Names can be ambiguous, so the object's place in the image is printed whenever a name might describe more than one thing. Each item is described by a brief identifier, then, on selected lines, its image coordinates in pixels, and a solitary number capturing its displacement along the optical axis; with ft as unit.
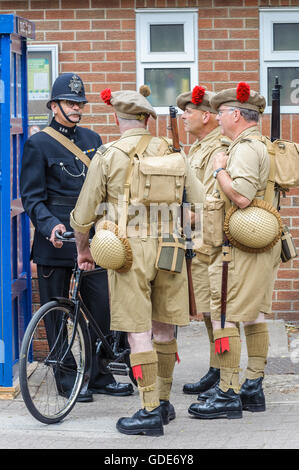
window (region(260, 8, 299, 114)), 57.41
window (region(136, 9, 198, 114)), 57.26
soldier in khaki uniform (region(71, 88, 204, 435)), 36.68
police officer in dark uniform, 42.16
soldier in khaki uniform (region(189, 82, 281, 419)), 38.83
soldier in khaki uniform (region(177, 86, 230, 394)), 43.62
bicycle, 39.04
